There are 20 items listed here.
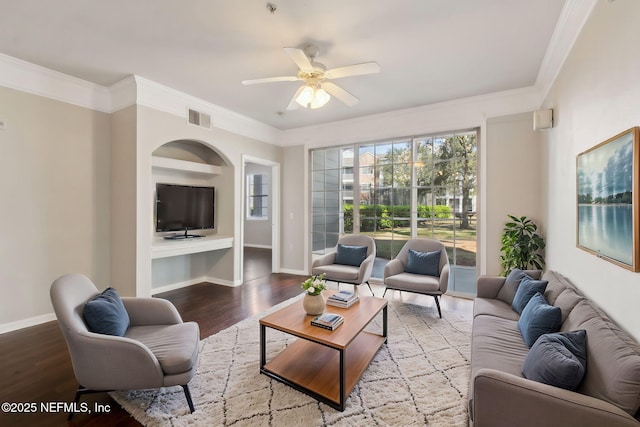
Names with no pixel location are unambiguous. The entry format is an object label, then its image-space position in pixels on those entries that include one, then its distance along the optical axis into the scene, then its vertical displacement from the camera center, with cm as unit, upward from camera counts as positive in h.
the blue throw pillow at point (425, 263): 378 -68
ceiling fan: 248 +129
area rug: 180 -130
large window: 436 +32
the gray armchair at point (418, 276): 339 -83
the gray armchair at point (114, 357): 169 -90
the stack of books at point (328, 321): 220 -86
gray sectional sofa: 115 -81
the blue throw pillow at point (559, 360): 132 -72
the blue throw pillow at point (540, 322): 186 -73
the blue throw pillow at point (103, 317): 185 -69
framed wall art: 146 +8
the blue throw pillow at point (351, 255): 438 -66
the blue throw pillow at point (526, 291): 240 -68
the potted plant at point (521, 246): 356 -42
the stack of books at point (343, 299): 265 -83
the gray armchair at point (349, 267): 401 -81
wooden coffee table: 199 -122
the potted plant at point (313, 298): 244 -74
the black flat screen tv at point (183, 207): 432 +10
